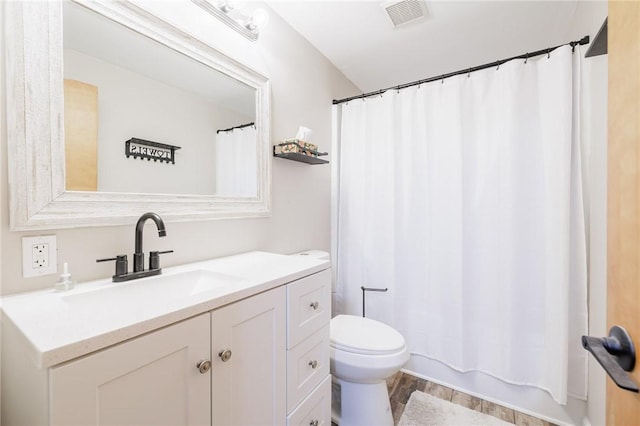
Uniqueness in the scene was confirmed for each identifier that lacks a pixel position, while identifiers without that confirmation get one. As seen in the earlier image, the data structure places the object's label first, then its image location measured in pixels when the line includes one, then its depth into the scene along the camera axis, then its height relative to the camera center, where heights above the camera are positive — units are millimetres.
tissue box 1649 +393
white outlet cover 826 -133
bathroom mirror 822 +355
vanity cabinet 530 -394
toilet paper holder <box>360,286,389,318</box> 2064 -591
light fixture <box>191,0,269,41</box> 1271 +958
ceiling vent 1615 +1219
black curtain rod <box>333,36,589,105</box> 1441 +894
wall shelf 1677 +353
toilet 1408 -818
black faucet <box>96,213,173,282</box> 964 -179
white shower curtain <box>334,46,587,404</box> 1492 -58
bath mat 1589 -1222
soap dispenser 848 -217
